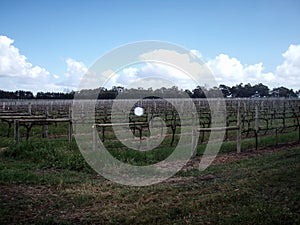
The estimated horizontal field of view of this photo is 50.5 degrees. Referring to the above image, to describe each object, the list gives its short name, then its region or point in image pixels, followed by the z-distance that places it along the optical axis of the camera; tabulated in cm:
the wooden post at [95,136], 920
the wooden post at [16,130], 1003
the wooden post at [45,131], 1338
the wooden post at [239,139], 1058
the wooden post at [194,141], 996
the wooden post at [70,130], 1081
